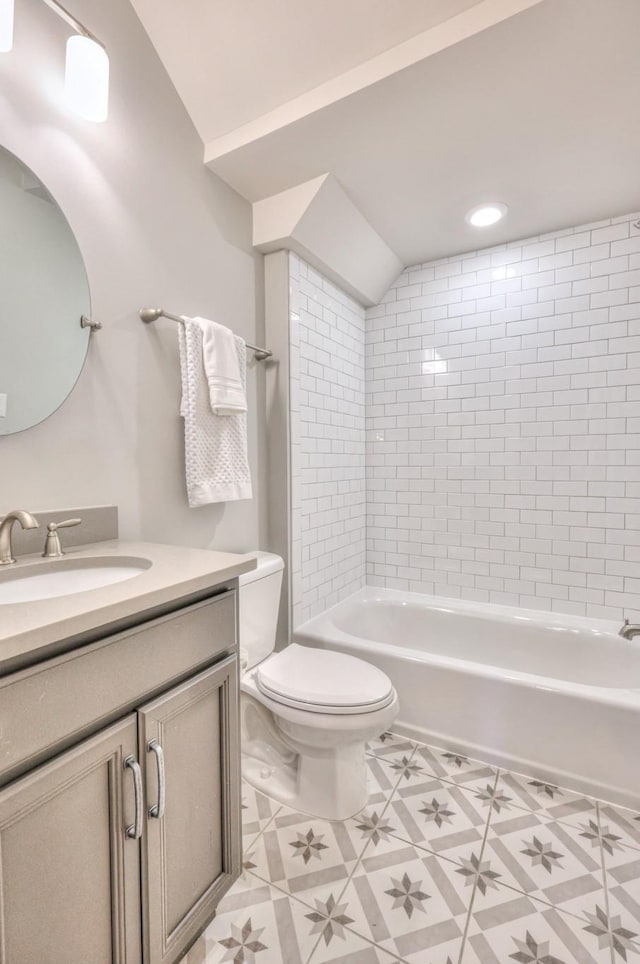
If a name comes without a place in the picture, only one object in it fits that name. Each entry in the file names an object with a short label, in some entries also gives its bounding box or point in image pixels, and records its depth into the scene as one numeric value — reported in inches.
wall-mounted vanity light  43.6
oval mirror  43.1
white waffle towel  60.5
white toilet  54.2
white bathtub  61.3
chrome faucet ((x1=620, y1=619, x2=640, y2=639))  76.1
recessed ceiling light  78.6
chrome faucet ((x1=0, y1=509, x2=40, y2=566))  36.8
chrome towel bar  56.5
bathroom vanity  25.4
